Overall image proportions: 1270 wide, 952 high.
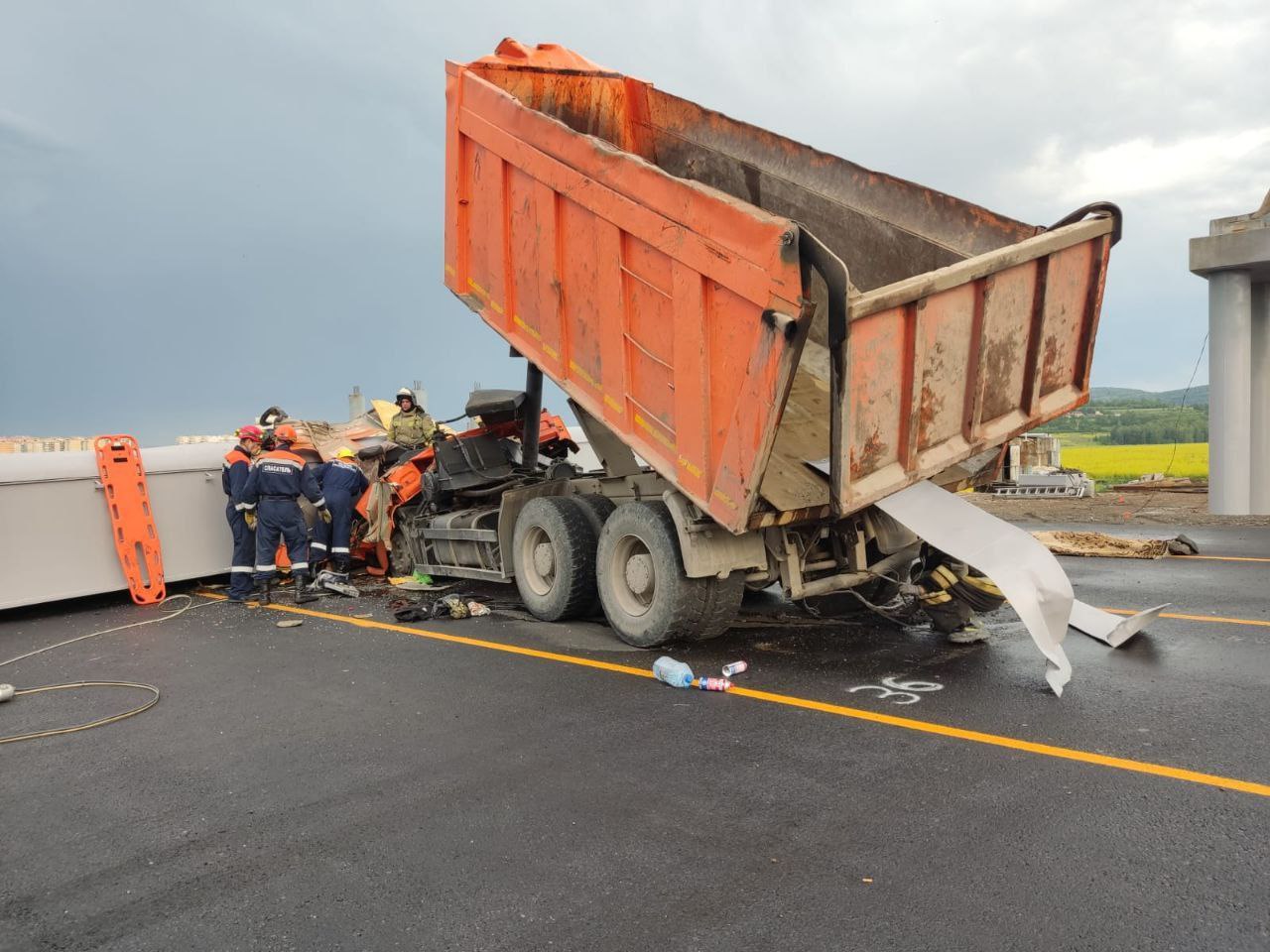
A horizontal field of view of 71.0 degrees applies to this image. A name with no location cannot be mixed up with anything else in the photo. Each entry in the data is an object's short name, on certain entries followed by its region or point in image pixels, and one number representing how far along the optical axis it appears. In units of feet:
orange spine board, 27.96
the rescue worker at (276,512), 27.50
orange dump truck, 14.96
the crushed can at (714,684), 15.56
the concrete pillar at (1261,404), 39.93
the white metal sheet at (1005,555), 14.42
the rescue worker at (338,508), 28.89
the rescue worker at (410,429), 31.30
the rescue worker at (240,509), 28.07
